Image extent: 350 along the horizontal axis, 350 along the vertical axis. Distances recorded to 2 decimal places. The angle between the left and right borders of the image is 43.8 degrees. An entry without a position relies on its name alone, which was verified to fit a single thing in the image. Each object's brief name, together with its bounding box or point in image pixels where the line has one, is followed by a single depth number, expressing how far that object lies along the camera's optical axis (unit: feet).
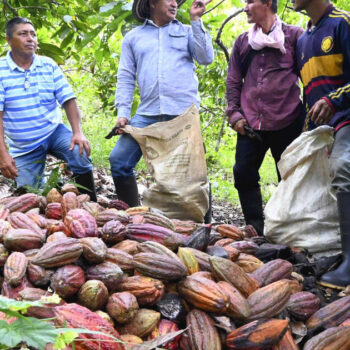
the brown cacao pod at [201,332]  4.58
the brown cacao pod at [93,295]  4.83
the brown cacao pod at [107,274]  5.15
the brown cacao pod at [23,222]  6.24
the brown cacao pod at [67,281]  4.89
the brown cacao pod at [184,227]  7.22
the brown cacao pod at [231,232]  7.78
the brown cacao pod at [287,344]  4.78
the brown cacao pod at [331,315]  5.31
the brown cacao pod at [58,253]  5.19
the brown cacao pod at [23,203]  7.49
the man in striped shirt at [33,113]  11.32
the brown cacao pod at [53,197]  7.76
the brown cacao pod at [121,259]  5.59
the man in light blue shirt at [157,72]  10.35
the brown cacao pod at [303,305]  5.47
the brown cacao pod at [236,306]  4.94
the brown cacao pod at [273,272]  5.93
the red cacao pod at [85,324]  4.03
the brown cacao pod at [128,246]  5.99
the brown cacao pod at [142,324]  4.76
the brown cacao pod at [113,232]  6.13
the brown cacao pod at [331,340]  4.77
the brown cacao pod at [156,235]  6.22
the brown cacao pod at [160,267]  5.27
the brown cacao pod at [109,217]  6.86
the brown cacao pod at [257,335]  4.63
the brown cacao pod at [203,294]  4.87
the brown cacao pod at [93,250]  5.38
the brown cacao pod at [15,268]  4.96
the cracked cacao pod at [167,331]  4.60
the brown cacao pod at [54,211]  7.28
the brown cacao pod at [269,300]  5.07
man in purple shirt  9.53
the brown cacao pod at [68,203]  7.13
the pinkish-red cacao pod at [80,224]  5.99
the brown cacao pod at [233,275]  5.44
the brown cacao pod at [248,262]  6.42
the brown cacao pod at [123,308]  4.75
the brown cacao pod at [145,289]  5.06
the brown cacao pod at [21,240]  5.65
